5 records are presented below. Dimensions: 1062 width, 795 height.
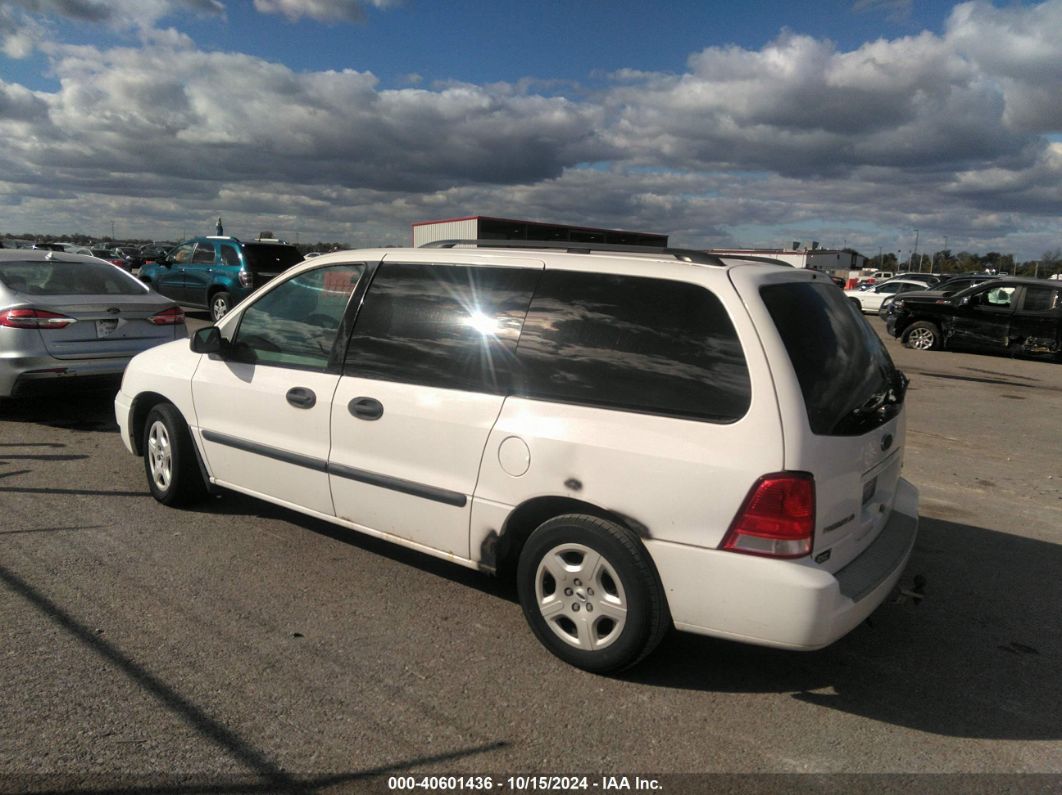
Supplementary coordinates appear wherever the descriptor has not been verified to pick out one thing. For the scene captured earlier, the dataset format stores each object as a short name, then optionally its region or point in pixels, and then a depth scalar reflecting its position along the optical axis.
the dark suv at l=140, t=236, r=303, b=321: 16.41
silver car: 7.03
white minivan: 2.88
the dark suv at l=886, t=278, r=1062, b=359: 16.38
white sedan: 28.41
